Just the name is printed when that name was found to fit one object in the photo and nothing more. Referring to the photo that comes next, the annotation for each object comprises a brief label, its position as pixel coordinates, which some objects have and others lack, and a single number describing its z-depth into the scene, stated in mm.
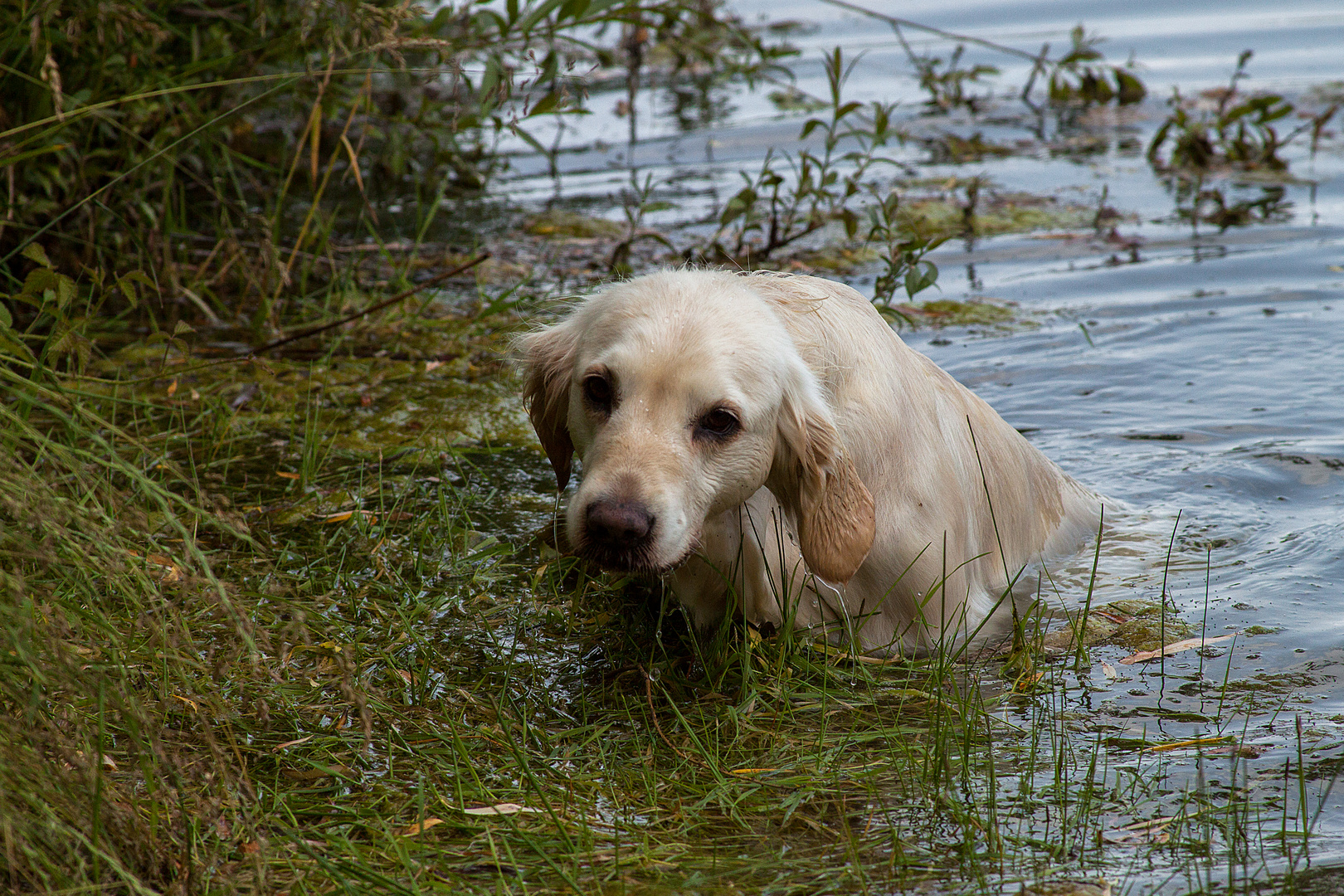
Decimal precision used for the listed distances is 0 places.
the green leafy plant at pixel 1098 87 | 19078
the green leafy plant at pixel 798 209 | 11023
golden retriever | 5898
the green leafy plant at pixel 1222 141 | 16906
